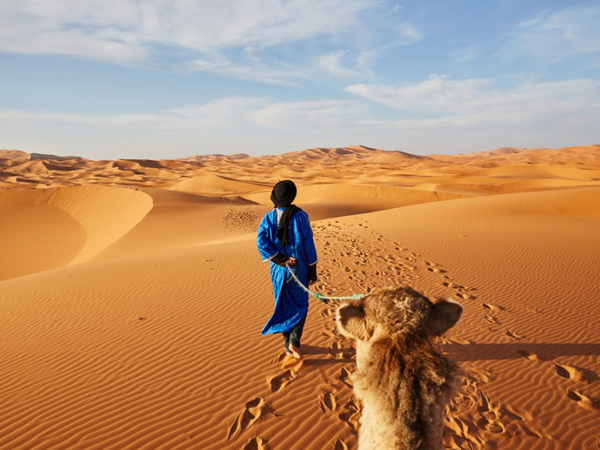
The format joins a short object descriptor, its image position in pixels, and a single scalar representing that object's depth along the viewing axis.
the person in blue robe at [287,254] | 3.95
